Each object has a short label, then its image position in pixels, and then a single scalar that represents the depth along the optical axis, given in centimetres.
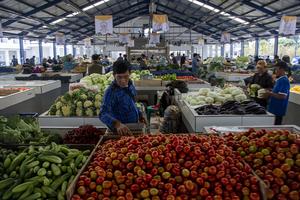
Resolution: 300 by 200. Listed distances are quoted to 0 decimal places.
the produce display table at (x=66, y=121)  371
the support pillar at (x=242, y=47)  2615
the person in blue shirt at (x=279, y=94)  441
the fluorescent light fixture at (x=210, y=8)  1574
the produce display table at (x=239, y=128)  283
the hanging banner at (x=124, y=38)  1839
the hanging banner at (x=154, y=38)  1404
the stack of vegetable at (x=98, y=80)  557
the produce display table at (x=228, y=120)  345
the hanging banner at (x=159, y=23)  1145
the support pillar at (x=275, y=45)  1946
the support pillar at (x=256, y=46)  2285
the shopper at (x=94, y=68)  746
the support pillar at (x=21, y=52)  2060
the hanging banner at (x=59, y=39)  1711
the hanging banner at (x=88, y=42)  2230
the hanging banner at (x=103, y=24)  1018
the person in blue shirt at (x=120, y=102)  268
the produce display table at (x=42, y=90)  619
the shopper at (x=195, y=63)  1351
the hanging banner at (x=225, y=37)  1852
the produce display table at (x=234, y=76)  982
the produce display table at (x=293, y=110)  548
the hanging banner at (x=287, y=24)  947
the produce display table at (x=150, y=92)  730
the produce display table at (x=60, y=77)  841
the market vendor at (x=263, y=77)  491
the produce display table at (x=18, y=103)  476
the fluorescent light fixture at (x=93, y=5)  1590
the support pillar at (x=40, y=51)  2387
